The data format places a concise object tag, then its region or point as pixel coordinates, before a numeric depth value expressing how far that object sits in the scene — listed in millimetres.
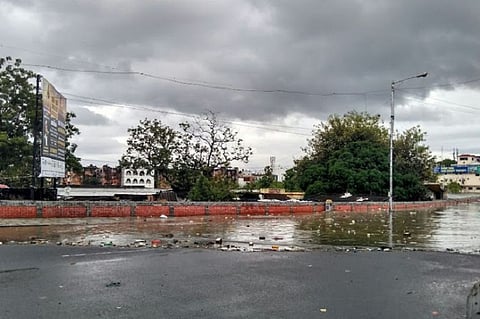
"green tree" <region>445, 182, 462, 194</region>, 124062
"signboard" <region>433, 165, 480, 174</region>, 145762
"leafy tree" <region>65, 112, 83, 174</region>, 46803
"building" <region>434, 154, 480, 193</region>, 143175
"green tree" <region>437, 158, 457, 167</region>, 168150
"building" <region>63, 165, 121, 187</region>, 84500
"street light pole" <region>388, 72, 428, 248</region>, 36175
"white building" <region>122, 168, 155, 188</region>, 70812
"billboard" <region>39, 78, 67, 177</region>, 26688
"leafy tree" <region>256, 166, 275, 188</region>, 61319
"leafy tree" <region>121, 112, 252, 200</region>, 49094
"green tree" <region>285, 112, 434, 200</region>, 51781
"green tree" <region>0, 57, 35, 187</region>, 41844
